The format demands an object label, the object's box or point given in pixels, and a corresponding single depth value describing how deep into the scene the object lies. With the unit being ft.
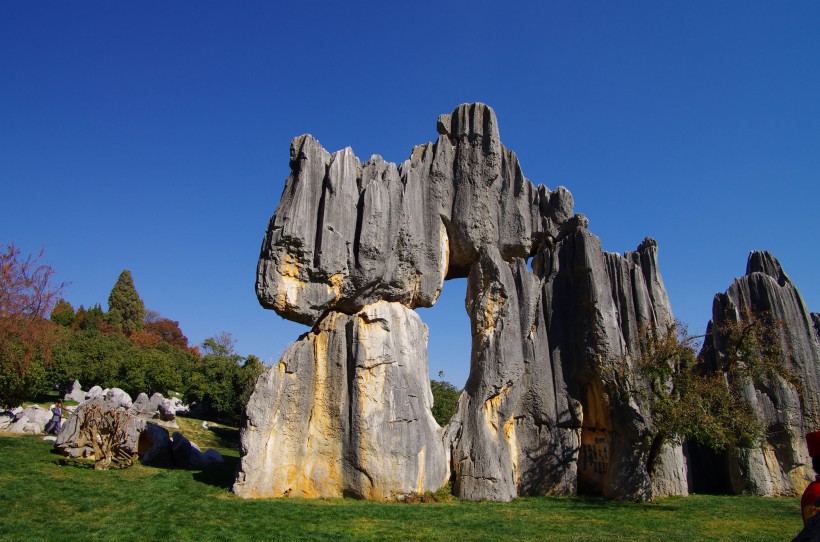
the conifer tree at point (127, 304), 236.18
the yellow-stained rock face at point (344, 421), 52.54
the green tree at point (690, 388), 53.21
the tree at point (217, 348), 170.50
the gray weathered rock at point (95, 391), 124.43
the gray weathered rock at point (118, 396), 110.49
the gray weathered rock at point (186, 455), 70.44
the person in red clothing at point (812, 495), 14.26
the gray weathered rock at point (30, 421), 87.61
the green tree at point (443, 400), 110.63
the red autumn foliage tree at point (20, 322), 70.49
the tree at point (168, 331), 288.92
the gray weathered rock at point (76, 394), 133.08
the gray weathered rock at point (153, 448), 67.82
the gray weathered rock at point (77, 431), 62.49
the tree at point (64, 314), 202.69
